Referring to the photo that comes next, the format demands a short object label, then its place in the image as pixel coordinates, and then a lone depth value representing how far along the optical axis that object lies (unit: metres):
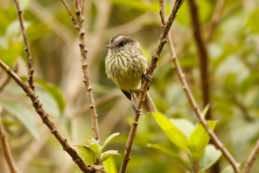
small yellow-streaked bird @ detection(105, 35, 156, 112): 5.50
